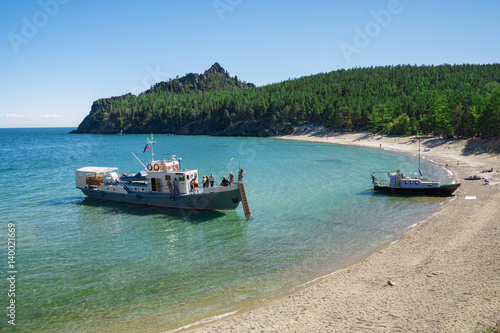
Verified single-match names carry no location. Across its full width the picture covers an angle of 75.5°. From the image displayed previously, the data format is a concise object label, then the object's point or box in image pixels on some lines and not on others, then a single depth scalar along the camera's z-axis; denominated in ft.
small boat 112.68
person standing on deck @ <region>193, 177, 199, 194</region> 97.50
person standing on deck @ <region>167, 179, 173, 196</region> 99.42
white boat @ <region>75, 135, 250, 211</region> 94.61
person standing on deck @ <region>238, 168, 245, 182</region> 91.74
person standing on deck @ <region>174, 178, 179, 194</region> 98.97
